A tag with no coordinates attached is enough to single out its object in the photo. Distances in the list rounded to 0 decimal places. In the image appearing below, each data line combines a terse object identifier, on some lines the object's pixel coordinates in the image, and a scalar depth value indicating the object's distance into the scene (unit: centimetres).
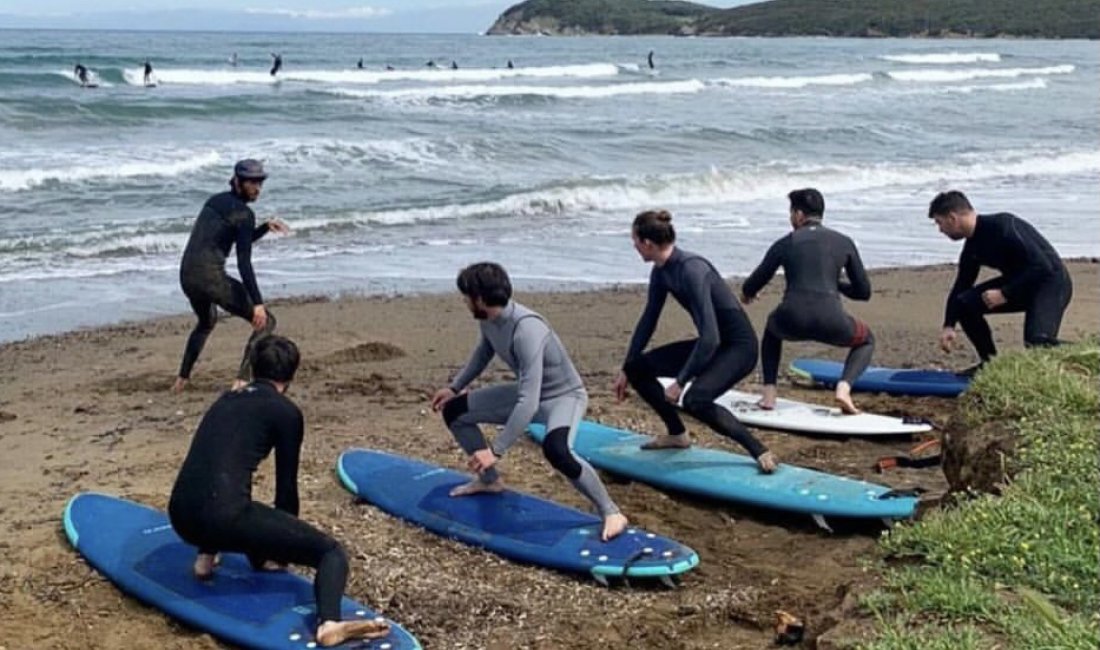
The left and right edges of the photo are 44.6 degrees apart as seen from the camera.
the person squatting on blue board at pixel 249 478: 546
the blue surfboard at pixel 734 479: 676
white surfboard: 823
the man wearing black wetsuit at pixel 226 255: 876
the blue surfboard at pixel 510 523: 610
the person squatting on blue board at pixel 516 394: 634
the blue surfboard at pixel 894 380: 927
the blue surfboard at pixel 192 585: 536
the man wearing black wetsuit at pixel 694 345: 715
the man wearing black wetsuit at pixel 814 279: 841
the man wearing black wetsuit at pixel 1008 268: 870
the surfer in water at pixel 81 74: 3973
